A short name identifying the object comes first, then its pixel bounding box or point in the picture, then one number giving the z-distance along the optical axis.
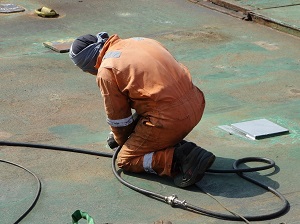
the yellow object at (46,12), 10.33
